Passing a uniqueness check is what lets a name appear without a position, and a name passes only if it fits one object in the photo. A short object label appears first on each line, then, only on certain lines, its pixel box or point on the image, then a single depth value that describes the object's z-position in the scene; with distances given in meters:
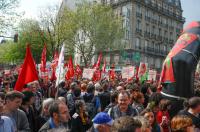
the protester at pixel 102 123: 3.96
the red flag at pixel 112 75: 20.81
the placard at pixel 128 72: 16.41
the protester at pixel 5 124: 4.40
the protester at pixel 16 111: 5.20
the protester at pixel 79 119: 6.48
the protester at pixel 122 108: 5.75
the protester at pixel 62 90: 10.85
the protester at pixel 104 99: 9.54
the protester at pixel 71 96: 8.97
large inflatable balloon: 9.02
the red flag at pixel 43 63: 13.41
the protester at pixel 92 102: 8.31
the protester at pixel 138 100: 6.81
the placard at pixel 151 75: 18.06
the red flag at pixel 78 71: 23.08
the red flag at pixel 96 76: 18.28
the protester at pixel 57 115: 4.24
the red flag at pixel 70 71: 16.40
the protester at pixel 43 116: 5.87
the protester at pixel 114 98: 7.01
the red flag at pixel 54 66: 13.82
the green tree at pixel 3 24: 30.91
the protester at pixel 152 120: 5.16
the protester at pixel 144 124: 3.73
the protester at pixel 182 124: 3.93
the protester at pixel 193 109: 5.31
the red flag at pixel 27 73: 7.62
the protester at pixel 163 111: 6.00
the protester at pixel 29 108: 6.07
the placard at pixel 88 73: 17.39
